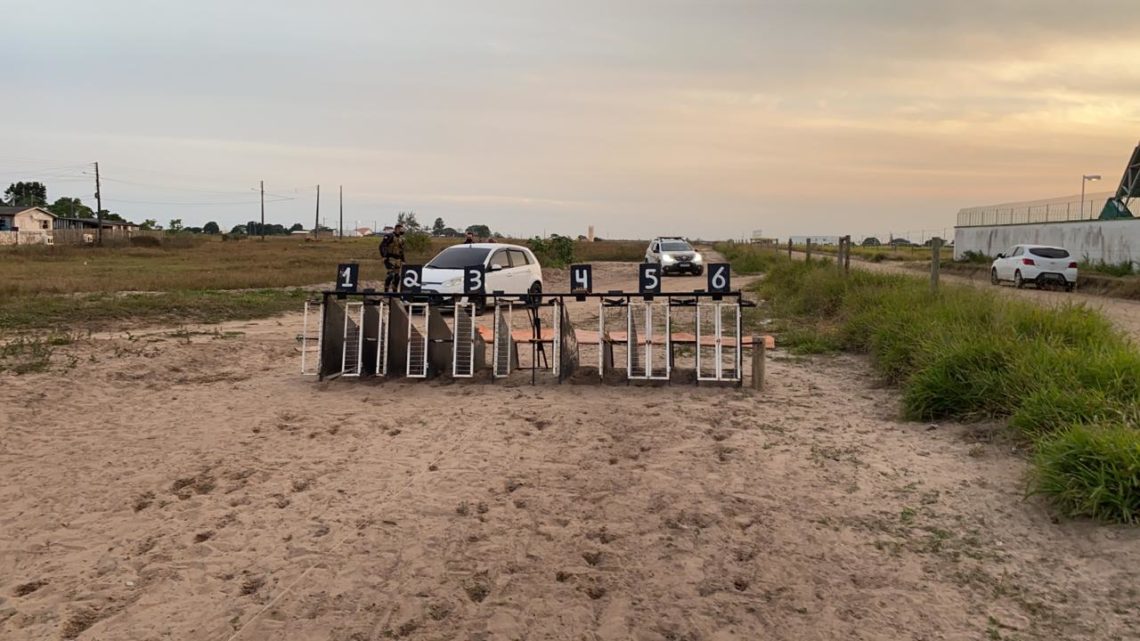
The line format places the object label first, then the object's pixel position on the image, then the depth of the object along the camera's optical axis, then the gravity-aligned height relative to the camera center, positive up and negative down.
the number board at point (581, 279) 9.12 -0.30
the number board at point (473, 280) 9.57 -0.34
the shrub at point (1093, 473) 4.55 -1.27
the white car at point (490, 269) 16.31 -0.36
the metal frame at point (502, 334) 8.98 -0.93
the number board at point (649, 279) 9.05 -0.30
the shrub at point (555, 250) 43.19 +0.07
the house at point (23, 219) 75.69 +2.92
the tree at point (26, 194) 111.51 +7.73
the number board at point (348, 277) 9.41 -0.29
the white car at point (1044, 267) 24.89 -0.47
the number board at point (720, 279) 9.00 -0.29
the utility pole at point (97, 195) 59.85 +4.05
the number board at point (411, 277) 9.80 -0.30
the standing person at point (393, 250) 18.67 +0.03
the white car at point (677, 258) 32.38 -0.25
